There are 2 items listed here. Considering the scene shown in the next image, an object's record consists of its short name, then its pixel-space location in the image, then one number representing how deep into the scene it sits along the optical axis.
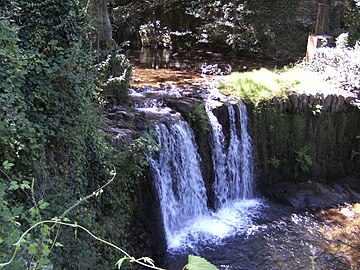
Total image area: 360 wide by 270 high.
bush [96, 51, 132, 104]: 7.57
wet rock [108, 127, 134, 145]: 5.97
